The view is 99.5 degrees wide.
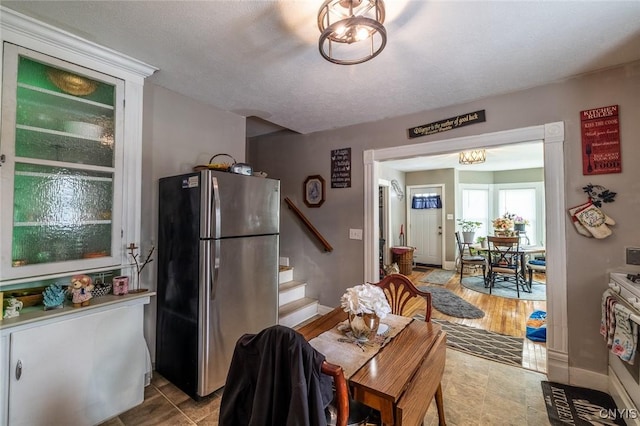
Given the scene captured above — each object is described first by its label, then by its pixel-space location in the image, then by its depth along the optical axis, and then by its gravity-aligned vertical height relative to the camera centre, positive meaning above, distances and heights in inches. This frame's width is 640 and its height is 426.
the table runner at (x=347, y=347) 46.0 -24.0
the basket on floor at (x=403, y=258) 230.8 -33.6
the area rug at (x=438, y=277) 211.6 -48.0
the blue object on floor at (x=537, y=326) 112.5 -48.2
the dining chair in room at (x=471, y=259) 200.5 -30.5
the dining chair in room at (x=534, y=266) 179.9 -31.3
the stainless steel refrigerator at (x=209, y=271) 76.1 -15.9
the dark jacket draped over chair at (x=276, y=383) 34.6 -22.7
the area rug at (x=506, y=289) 170.2 -47.9
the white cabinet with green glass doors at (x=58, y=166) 60.0 +12.9
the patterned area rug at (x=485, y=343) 100.2 -50.5
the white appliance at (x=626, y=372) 60.4 -37.9
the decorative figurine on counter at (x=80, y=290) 64.0 -17.3
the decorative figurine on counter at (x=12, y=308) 56.9 -19.3
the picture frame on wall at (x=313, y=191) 140.3 +14.9
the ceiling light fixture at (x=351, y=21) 47.2 +38.5
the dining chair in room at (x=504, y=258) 173.3 -26.5
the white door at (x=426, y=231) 264.7 -12.2
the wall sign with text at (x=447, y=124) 99.7 +37.0
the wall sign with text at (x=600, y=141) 78.4 +23.3
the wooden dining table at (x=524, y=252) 180.4 -22.1
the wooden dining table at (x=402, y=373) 39.4 -24.9
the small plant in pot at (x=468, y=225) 258.3 -5.6
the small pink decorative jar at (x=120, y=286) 73.6 -18.4
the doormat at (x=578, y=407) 69.1 -51.3
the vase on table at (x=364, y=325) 52.6 -20.8
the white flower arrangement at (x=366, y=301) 51.2 -15.8
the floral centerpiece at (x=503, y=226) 194.3 -5.1
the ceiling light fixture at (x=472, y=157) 176.2 +41.1
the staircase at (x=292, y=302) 122.6 -41.9
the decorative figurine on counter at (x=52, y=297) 61.8 -18.3
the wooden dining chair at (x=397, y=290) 73.0 -19.6
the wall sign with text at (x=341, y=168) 131.8 +25.2
